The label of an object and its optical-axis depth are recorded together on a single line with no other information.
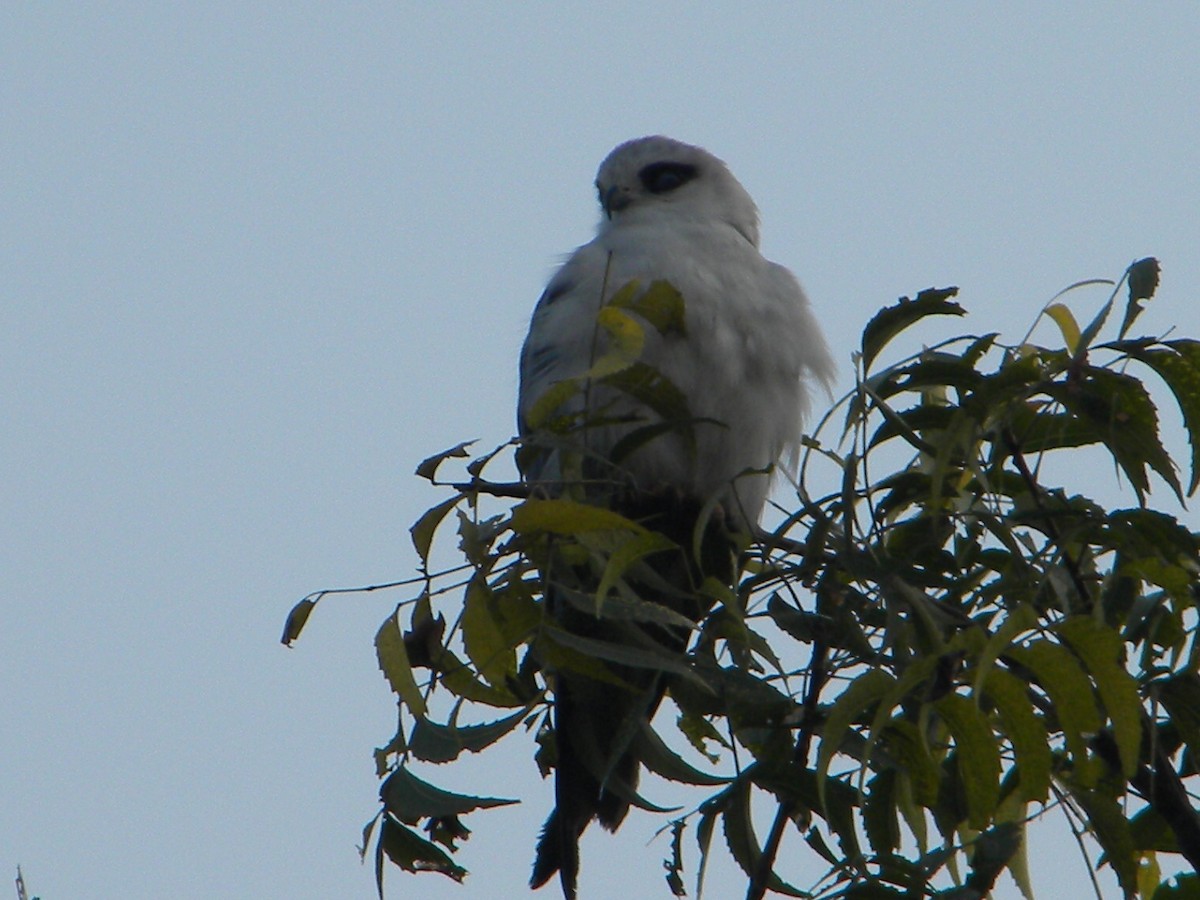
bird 7.87
